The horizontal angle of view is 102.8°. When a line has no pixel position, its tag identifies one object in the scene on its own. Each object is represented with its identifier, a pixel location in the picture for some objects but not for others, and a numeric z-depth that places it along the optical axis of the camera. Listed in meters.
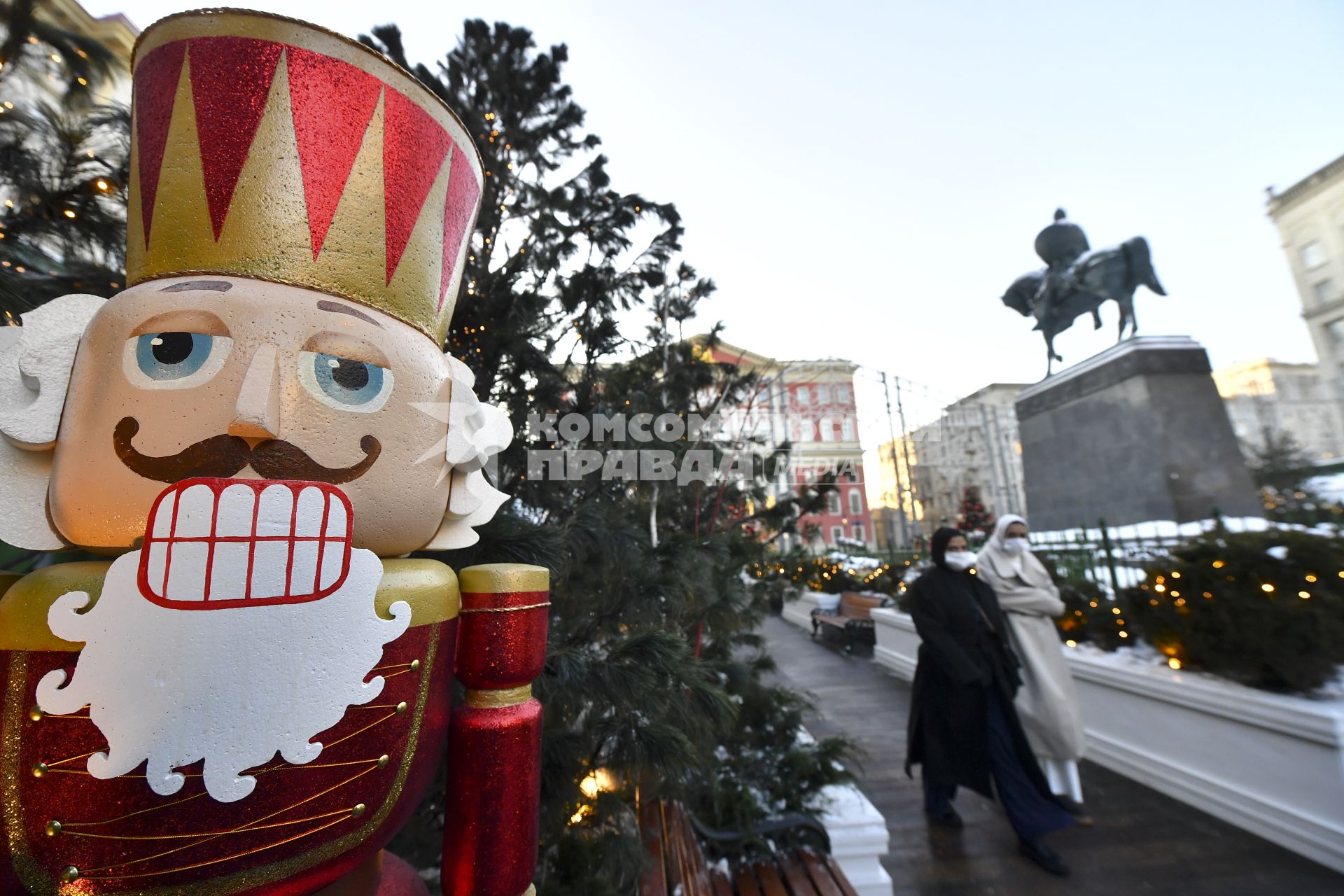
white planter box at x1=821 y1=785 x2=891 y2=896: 2.64
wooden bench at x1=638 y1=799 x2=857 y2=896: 2.19
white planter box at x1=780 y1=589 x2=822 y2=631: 12.33
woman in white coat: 3.32
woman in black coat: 3.03
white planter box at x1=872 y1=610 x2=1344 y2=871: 2.87
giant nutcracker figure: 0.69
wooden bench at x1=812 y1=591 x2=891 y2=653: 8.70
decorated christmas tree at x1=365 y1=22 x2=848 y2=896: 1.53
